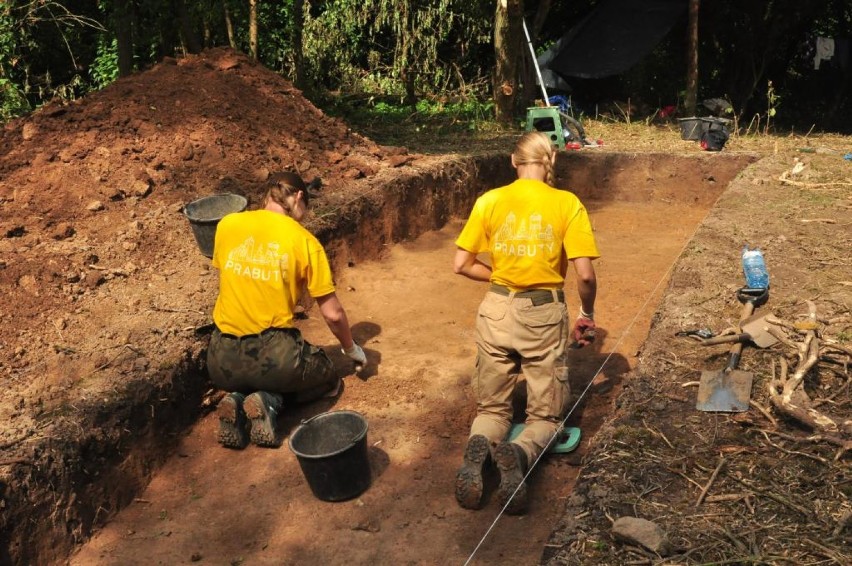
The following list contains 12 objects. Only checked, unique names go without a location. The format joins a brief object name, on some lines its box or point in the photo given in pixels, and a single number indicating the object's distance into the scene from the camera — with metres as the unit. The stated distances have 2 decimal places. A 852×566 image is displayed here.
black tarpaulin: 15.34
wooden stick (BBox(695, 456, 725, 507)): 3.50
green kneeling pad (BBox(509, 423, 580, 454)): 4.80
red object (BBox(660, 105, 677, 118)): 14.85
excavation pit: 4.26
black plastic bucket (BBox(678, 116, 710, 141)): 11.98
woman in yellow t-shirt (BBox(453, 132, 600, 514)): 4.47
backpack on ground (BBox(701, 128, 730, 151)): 11.44
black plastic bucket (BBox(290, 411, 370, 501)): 4.41
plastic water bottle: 5.76
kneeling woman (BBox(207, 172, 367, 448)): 4.98
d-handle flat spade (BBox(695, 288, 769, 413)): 4.32
